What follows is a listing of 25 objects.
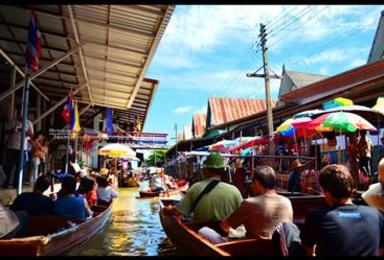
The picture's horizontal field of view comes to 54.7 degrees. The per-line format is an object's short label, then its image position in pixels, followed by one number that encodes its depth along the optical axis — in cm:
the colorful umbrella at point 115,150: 1661
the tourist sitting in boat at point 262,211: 357
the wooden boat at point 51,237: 394
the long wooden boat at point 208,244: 361
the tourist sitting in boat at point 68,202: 592
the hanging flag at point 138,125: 2283
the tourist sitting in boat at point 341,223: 240
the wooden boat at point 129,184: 2634
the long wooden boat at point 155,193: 1717
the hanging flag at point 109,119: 1790
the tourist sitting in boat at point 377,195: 313
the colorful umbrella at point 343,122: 727
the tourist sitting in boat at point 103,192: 1021
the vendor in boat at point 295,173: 796
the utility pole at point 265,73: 1425
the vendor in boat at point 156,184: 1870
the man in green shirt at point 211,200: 452
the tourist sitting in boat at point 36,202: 572
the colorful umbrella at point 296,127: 894
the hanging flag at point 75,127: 1342
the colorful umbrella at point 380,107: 737
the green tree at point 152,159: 5680
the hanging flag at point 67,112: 1314
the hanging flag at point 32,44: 807
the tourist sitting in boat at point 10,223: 405
